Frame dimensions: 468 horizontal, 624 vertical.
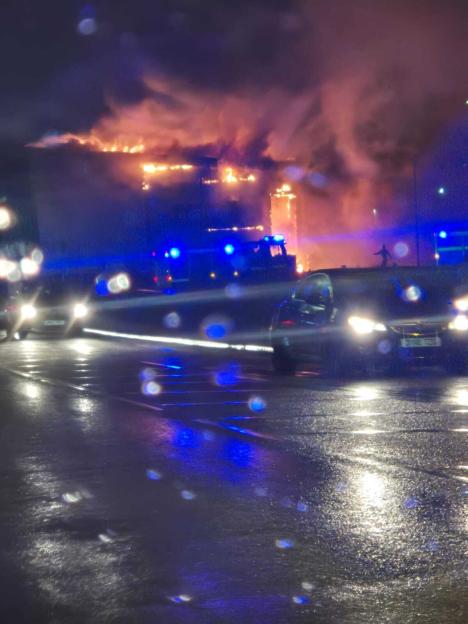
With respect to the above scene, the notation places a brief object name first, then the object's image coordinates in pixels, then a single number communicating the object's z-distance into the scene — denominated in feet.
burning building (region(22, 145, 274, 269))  141.79
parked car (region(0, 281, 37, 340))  94.58
